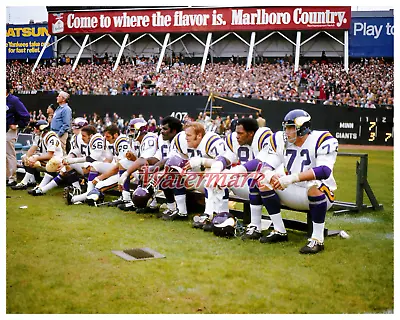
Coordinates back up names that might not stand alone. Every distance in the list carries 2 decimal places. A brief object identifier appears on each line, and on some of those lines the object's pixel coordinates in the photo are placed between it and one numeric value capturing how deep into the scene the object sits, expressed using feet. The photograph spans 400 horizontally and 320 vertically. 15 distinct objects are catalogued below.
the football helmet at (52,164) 22.63
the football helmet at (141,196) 18.08
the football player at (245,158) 14.75
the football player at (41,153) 23.30
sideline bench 14.88
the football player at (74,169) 22.66
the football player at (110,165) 20.39
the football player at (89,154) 21.19
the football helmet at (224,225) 14.84
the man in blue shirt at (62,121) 24.00
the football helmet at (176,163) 16.95
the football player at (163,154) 18.04
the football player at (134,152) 18.99
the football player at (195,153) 16.51
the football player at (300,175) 12.94
